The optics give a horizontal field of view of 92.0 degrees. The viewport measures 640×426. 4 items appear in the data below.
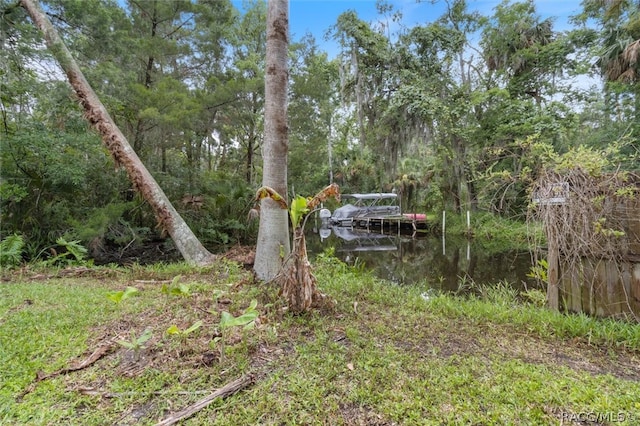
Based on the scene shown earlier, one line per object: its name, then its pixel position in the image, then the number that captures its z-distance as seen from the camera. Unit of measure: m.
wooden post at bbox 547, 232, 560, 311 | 3.04
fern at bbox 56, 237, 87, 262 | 5.36
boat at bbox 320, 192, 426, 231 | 15.37
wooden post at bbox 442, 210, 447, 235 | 13.92
